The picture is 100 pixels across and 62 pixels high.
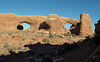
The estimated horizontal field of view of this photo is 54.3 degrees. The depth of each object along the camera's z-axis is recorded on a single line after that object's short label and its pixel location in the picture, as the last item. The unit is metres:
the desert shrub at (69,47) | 8.13
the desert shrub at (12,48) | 12.24
